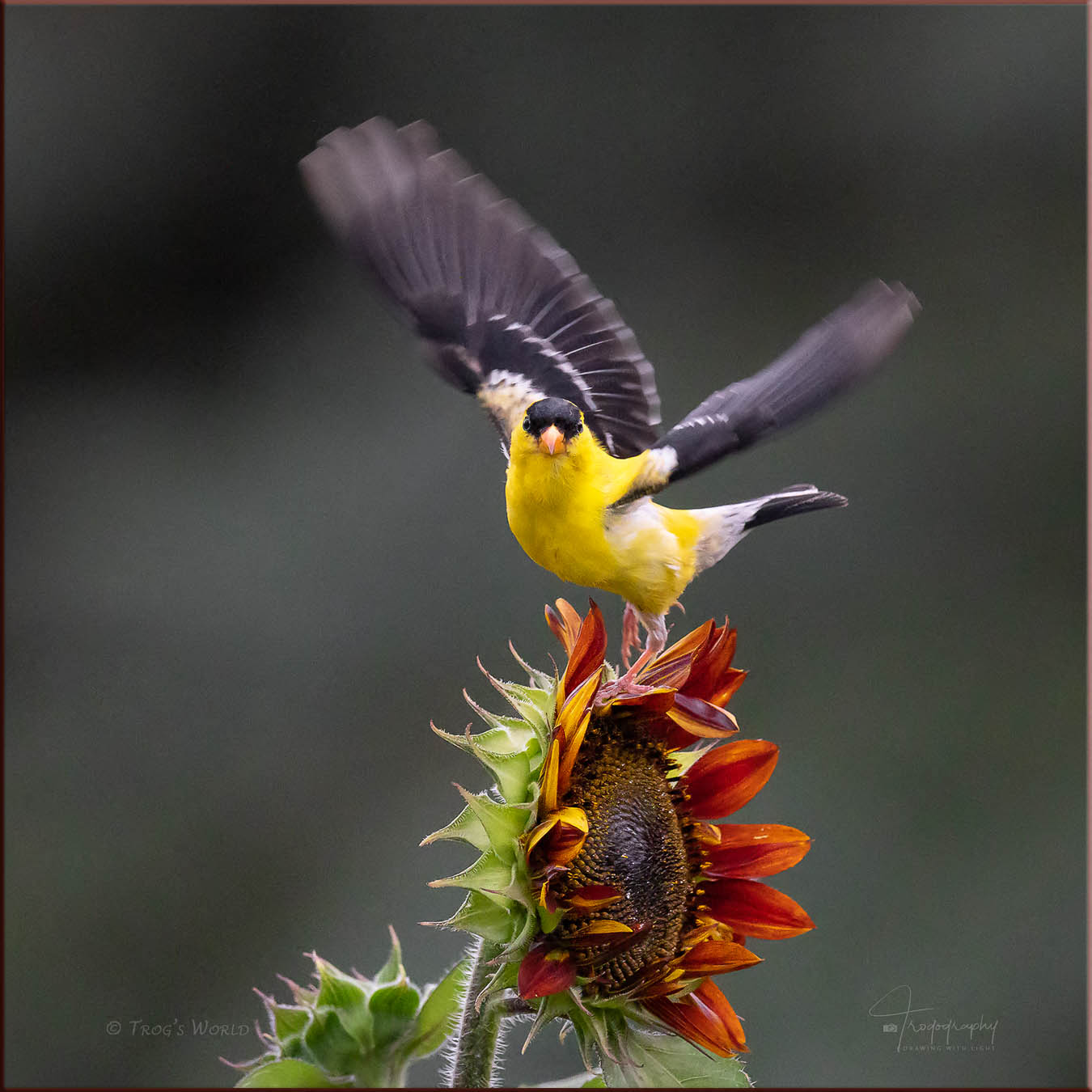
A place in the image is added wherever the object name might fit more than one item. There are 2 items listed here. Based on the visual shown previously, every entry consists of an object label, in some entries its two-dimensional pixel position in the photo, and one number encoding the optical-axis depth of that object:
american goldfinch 6.77
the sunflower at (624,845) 6.70
